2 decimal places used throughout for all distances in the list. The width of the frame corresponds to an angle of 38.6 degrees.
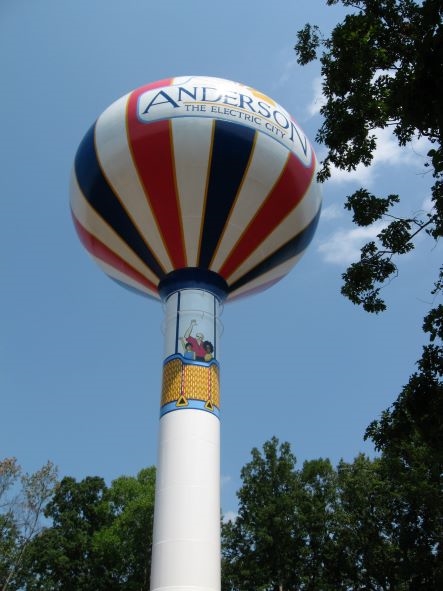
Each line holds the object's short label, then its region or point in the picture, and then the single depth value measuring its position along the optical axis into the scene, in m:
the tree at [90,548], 26.53
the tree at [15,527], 23.62
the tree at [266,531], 24.33
